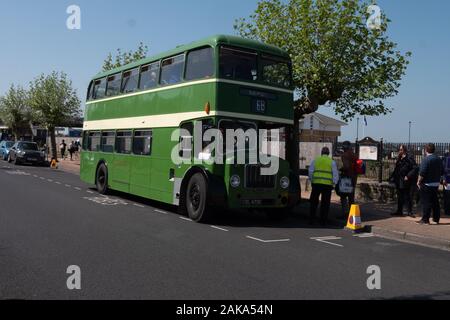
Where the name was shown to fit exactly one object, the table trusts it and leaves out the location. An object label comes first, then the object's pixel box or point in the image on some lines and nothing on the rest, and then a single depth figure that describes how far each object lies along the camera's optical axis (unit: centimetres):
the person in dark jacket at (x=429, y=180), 1111
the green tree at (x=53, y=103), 3919
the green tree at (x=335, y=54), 1414
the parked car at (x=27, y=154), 3238
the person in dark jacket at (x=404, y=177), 1223
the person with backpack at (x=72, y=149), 4014
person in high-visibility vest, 1123
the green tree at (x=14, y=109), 5784
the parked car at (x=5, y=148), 3784
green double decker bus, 1055
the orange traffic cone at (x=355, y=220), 1062
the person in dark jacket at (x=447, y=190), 1290
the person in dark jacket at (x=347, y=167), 1212
